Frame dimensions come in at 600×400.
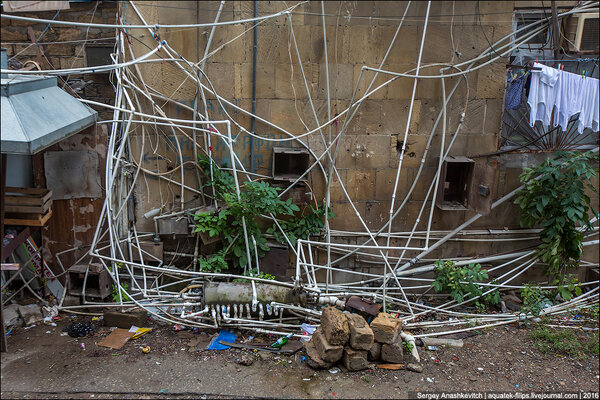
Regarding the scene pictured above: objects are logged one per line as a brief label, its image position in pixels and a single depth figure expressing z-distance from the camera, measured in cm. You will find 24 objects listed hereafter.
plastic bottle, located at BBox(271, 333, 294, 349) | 524
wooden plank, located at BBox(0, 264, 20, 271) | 464
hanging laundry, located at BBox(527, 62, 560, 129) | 611
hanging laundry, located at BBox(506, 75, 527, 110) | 627
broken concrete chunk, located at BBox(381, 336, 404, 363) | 491
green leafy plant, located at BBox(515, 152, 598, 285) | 613
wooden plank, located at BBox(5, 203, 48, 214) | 544
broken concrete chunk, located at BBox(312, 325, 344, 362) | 473
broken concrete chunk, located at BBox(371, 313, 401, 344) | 488
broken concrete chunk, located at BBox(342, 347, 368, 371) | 477
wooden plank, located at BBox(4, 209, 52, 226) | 545
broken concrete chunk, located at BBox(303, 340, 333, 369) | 481
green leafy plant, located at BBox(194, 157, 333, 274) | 591
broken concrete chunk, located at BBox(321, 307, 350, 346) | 472
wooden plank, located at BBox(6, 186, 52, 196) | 559
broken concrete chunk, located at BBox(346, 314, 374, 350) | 472
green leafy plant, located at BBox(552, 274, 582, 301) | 617
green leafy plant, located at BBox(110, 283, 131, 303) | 597
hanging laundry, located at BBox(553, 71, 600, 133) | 623
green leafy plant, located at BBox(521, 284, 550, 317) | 596
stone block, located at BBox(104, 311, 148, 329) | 550
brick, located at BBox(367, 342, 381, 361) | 493
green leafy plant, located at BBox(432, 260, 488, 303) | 627
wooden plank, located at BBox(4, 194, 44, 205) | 544
